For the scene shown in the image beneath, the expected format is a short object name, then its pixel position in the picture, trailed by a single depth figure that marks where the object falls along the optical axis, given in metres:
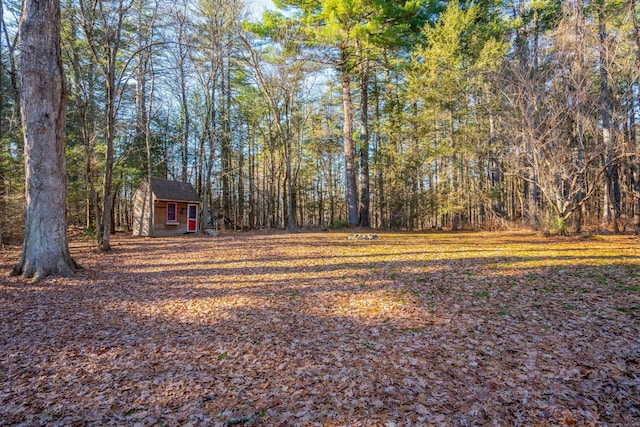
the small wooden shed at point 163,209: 16.44
